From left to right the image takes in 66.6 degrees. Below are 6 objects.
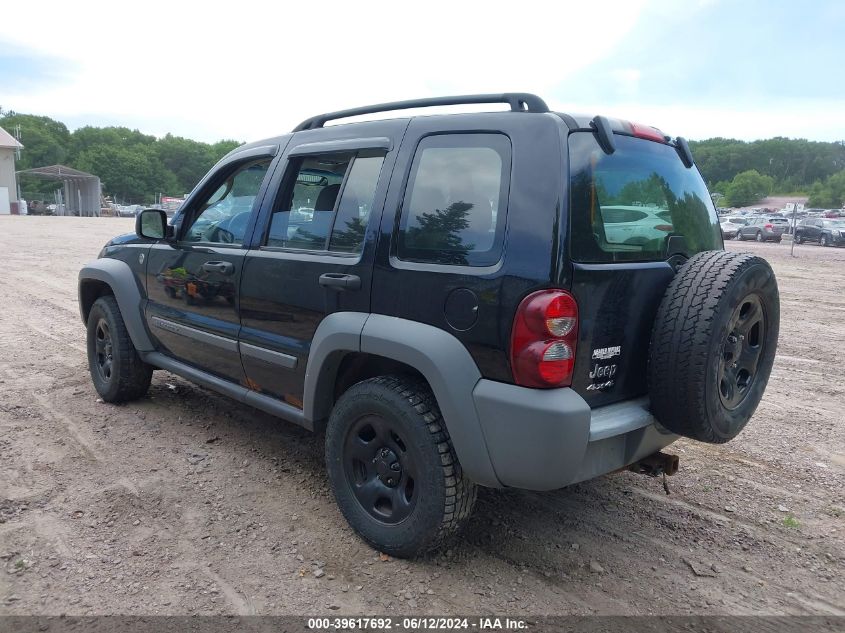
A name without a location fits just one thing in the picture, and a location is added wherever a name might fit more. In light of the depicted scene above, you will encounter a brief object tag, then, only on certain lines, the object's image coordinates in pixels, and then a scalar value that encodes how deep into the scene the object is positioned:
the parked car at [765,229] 31.64
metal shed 60.25
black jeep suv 2.49
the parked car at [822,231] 27.97
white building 54.41
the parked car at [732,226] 33.72
